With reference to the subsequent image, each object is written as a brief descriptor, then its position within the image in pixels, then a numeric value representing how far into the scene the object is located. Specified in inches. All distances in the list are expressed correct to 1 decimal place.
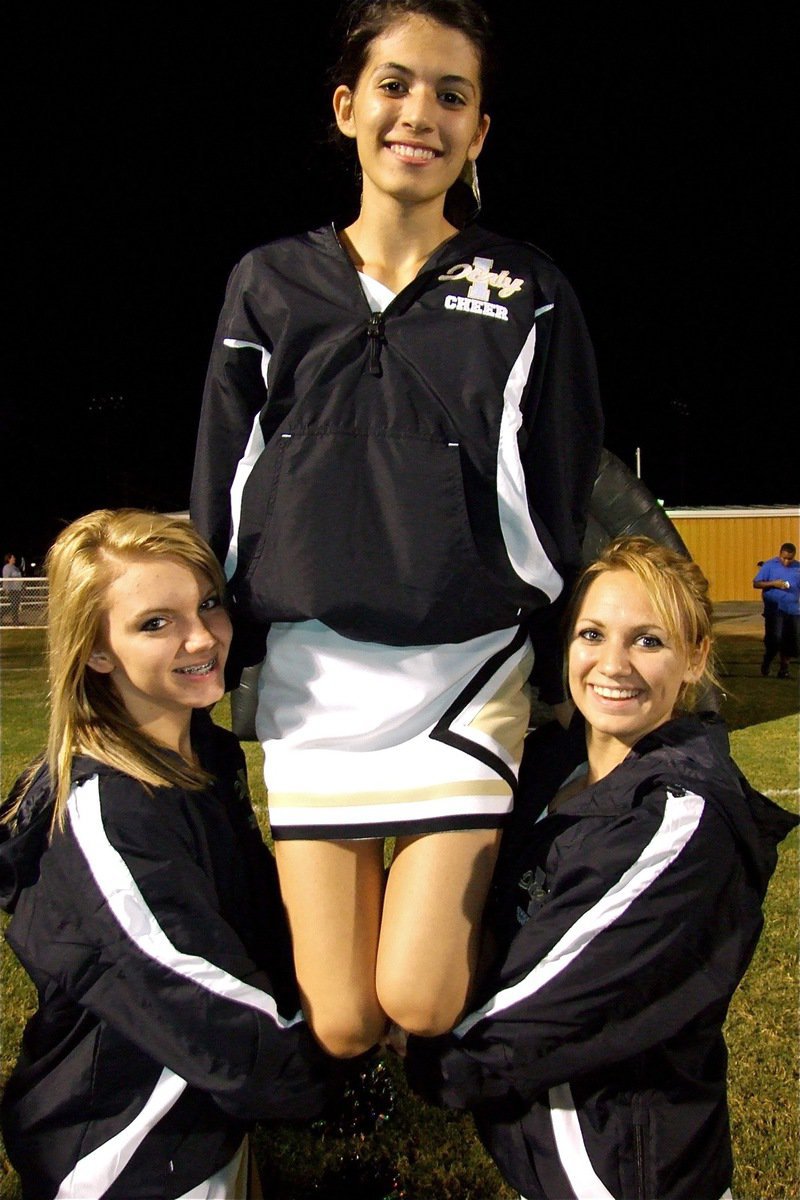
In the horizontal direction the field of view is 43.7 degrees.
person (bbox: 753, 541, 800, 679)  407.2
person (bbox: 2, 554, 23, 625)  634.2
